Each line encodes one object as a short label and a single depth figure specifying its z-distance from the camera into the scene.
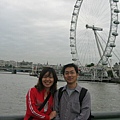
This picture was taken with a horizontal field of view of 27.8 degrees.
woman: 1.64
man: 1.62
